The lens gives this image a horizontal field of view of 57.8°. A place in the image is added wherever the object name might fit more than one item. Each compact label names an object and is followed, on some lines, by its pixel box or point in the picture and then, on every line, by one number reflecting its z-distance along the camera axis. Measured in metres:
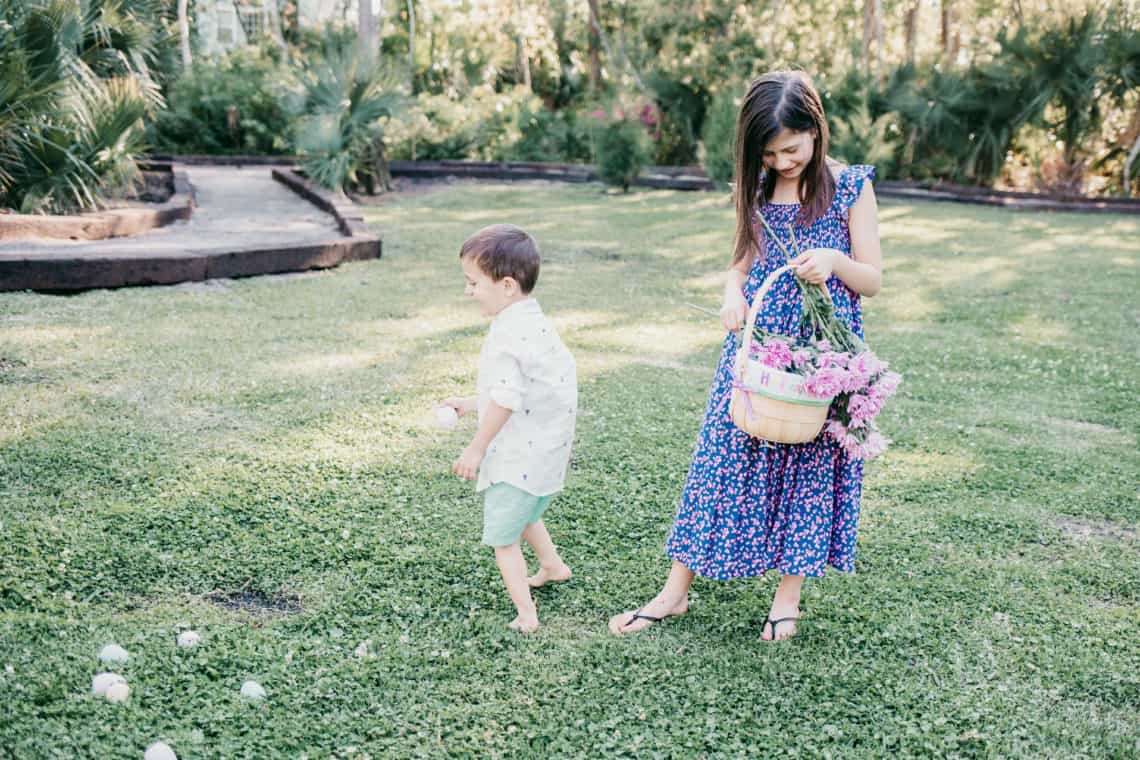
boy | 2.85
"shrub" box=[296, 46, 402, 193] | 13.16
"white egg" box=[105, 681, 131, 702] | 2.51
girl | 2.82
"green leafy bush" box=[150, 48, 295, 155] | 18.23
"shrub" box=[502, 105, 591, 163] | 19.73
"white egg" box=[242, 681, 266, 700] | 2.57
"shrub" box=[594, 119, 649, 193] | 15.23
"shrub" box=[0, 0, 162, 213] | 8.37
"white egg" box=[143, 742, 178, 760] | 2.26
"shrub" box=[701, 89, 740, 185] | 14.48
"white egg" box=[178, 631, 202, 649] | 2.77
